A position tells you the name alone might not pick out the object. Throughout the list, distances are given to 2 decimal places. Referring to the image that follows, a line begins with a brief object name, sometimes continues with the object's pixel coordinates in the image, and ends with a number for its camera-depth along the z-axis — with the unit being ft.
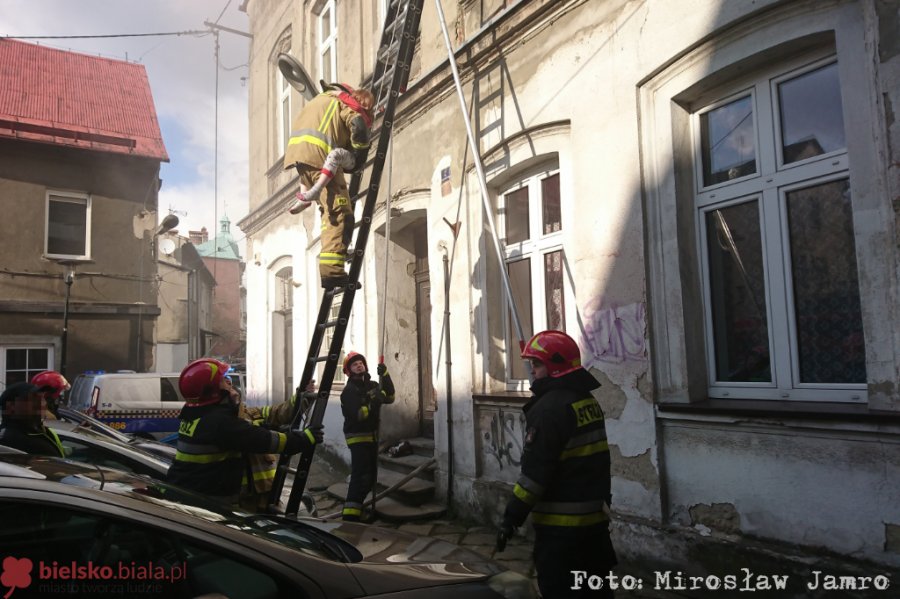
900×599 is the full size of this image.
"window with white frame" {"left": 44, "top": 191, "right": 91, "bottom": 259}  50.62
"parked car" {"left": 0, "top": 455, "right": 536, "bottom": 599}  5.81
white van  35.47
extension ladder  13.99
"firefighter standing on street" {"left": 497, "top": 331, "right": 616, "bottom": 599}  9.32
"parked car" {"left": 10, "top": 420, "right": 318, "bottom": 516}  14.75
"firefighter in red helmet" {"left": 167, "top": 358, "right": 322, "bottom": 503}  11.14
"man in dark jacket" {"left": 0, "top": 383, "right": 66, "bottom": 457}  13.03
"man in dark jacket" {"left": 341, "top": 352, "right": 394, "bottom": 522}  19.25
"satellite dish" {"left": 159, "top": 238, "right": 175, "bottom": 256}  55.42
